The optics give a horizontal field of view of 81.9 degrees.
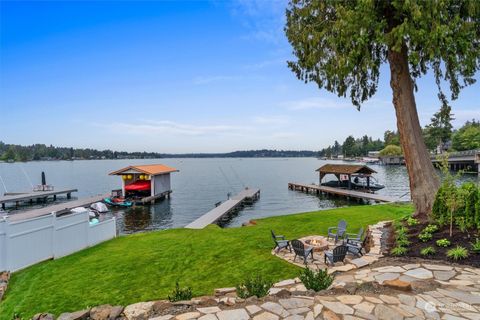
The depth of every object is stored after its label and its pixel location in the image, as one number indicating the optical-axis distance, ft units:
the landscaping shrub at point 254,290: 15.26
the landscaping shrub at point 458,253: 19.24
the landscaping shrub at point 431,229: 24.49
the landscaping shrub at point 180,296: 17.20
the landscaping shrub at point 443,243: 21.36
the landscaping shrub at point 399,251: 21.70
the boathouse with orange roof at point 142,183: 105.29
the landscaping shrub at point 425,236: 23.31
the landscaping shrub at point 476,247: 19.53
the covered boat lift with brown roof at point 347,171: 112.37
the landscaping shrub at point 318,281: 15.62
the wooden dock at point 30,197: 107.46
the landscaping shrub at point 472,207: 22.49
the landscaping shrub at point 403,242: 23.34
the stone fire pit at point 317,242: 29.07
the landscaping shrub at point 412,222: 28.51
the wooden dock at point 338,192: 96.77
